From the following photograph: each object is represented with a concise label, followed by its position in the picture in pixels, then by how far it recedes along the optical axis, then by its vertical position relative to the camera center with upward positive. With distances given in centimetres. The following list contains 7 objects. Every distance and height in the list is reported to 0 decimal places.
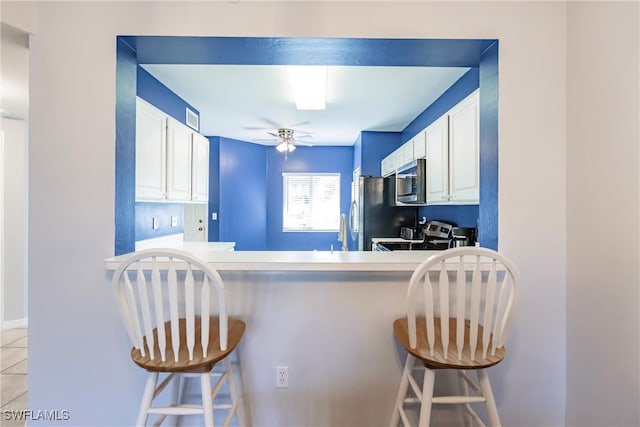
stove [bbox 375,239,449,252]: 275 -33
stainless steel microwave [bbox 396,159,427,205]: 264 +30
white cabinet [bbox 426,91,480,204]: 181 +43
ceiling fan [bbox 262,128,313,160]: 420 +113
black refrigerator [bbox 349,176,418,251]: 380 +2
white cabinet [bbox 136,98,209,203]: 200 +44
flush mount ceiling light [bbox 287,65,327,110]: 227 +112
